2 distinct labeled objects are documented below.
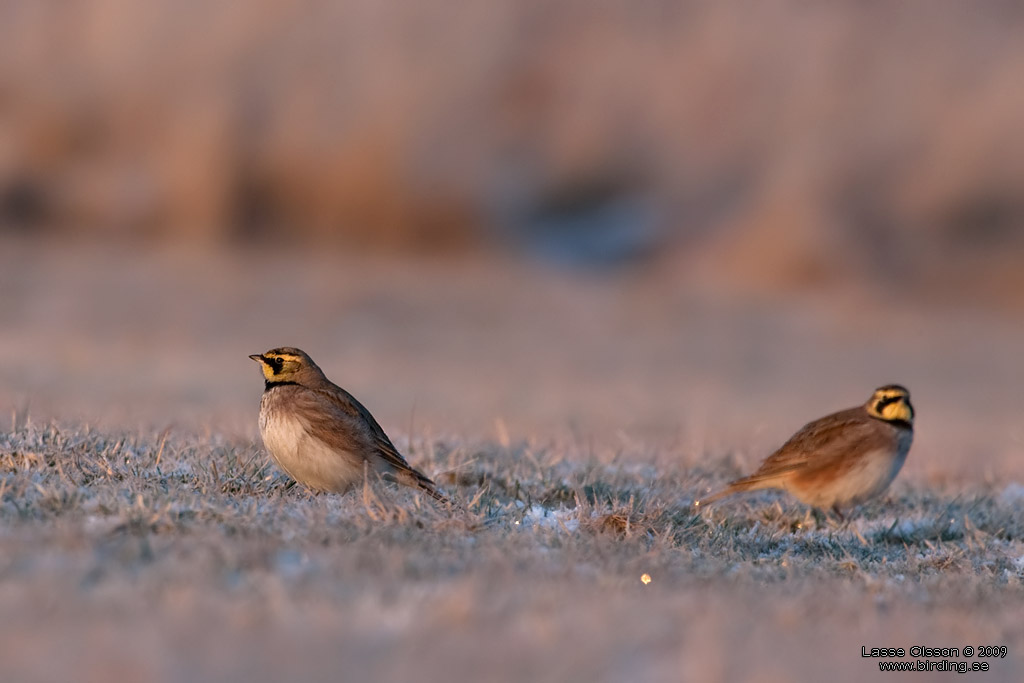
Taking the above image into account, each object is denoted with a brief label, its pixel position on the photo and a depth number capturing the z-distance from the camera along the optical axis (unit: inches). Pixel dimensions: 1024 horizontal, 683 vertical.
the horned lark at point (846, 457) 683.4
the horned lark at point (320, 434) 563.2
